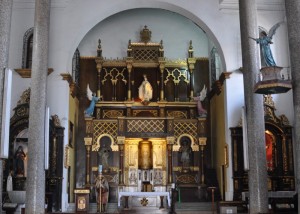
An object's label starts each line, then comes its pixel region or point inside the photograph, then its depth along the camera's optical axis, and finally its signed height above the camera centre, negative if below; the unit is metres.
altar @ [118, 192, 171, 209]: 16.14 -0.90
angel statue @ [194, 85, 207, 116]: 19.73 +3.28
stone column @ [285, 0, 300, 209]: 9.49 +2.66
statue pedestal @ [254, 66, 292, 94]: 10.48 +2.12
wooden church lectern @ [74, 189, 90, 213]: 15.15 -0.82
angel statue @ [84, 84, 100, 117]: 19.41 +2.89
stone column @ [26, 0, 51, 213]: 12.87 +1.87
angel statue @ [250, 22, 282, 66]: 11.45 +3.17
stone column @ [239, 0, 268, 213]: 12.03 +1.63
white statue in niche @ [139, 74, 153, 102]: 20.78 +3.80
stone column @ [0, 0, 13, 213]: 9.50 +2.99
